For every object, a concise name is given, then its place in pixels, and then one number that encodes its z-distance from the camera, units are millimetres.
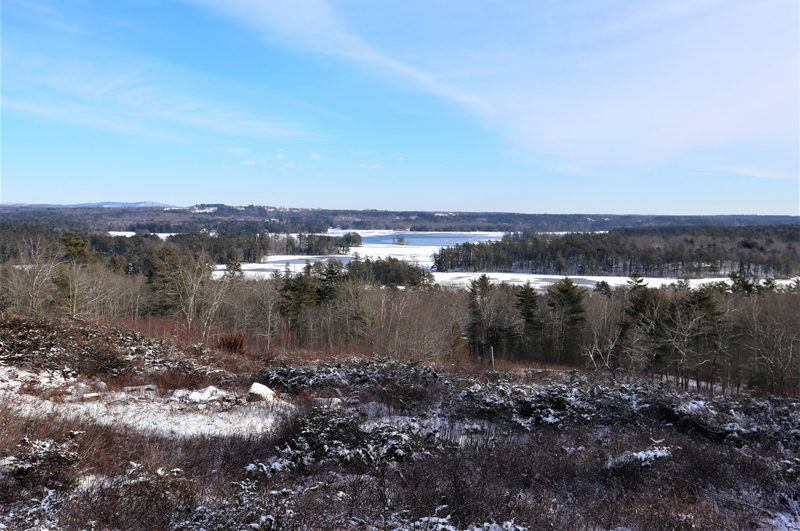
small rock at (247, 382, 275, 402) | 11305
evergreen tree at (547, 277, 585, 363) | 43125
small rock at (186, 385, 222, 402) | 10932
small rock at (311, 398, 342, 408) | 10906
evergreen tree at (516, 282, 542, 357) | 44250
